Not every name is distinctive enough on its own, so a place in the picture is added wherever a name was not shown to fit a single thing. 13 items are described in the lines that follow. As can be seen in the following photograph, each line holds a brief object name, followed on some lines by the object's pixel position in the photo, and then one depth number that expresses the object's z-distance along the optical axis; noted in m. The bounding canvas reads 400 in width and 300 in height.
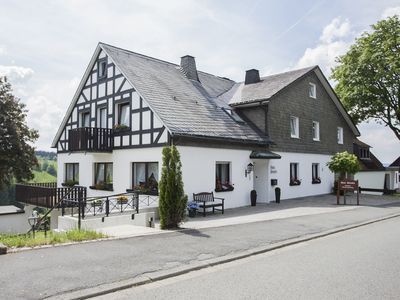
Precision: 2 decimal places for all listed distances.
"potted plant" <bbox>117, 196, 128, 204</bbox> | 14.88
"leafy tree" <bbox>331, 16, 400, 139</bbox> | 28.59
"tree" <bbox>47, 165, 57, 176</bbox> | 133.12
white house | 16.61
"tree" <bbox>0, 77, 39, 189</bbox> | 24.20
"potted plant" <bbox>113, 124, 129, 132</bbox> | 18.12
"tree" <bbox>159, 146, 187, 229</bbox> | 11.32
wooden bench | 15.02
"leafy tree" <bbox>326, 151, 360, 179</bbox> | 21.04
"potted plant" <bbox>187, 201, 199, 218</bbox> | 14.91
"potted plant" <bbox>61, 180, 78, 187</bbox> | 21.42
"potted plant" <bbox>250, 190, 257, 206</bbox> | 18.61
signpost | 19.88
